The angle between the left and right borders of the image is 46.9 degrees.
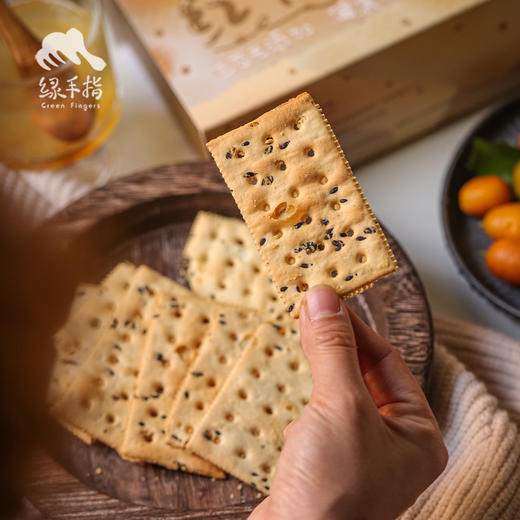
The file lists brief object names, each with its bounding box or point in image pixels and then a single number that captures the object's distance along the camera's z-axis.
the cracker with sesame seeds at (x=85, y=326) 0.68
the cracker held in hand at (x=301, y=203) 0.46
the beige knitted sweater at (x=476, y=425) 0.57
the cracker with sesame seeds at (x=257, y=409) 0.60
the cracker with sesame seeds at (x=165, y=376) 0.61
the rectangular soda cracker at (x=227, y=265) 0.70
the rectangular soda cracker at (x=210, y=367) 0.62
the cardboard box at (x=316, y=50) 0.68
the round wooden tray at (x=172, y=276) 0.60
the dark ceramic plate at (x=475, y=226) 0.71
